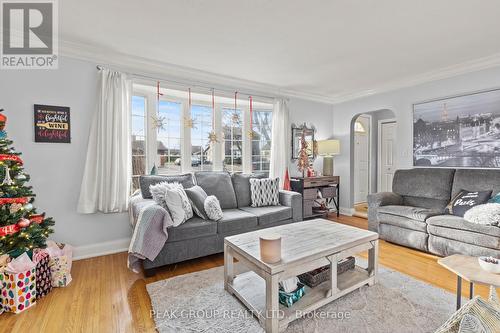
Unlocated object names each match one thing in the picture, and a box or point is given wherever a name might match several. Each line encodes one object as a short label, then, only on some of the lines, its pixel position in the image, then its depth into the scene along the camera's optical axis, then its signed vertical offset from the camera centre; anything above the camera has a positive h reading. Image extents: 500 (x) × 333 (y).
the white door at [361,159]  5.59 +0.13
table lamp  4.57 +0.26
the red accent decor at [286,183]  4.31 -0.32
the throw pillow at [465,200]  2.78 -0.42
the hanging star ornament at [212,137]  3.75 +0.44
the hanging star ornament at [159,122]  3.43 +0.62
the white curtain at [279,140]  4.31 +0.44
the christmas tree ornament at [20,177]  2.11 -0.09
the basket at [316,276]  1.96 -0.91
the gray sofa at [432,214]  2.52 -0.62
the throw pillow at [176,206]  2.50 -0.42
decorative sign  2.63 +0.47
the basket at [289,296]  1.74 -0.94
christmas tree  1.95 -0.36
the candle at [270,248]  1.62 -0.55
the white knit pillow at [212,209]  2.76 -0.50
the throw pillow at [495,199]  2.61 -0.38
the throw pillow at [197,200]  2.82 -0.40
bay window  3.42 +0.52
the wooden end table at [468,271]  1.44 -0.67
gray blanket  2.27 -0.64
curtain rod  3.14 +1.17
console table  4.25 -0.42
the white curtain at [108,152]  2.85 +0.16
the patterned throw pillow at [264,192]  3.55 -0.39
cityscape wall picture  3.13 +0.45
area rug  1.65 -1.08
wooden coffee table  1.60 -0.71
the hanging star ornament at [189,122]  3.60 +0.65
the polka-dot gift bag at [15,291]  1.83 -0.93
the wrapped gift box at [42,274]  2.03 -0.91
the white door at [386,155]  5.59 +0.22
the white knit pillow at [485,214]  2.42 -0.51
